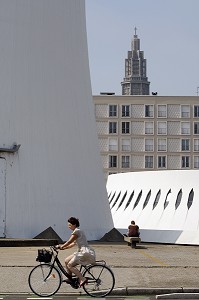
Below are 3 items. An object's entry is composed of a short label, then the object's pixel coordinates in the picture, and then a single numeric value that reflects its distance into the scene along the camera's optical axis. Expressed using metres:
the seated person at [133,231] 31.42
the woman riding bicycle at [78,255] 15.70
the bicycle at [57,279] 15.57
